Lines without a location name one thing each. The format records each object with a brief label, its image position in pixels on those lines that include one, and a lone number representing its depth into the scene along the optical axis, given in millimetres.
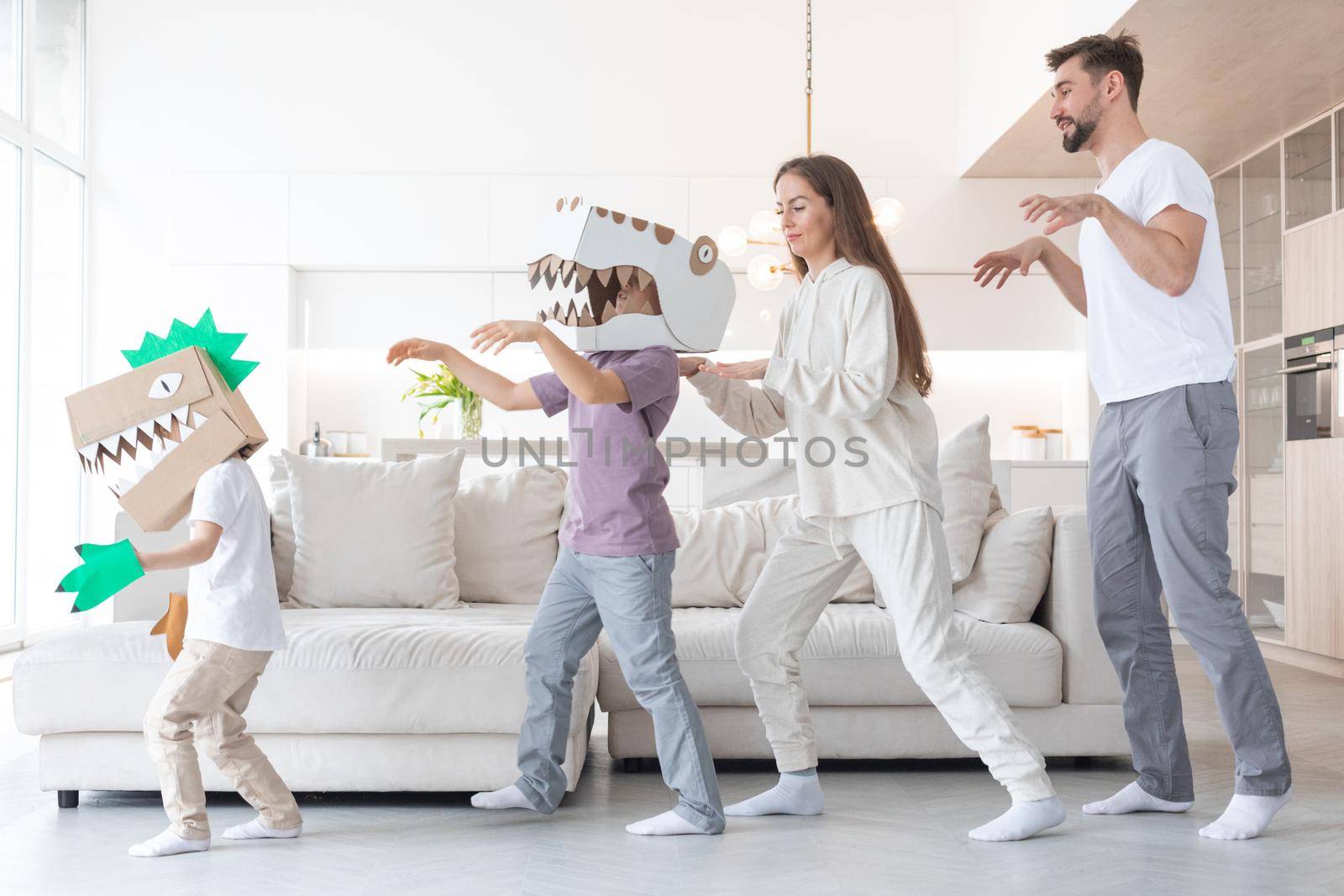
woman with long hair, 2131
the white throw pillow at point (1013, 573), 2875
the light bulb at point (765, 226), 4695
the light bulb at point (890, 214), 4727
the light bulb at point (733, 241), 4863
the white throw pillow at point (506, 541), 3273
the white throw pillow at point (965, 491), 2957
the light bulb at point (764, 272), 4926
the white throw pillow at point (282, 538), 3137
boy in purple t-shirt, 2145
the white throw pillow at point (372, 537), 3070
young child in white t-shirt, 2121
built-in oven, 4711
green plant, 5355
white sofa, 2404
